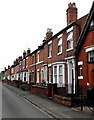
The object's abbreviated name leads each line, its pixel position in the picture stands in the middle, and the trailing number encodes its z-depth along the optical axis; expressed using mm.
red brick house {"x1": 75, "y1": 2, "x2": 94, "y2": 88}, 15945
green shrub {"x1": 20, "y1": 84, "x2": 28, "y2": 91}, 32081
